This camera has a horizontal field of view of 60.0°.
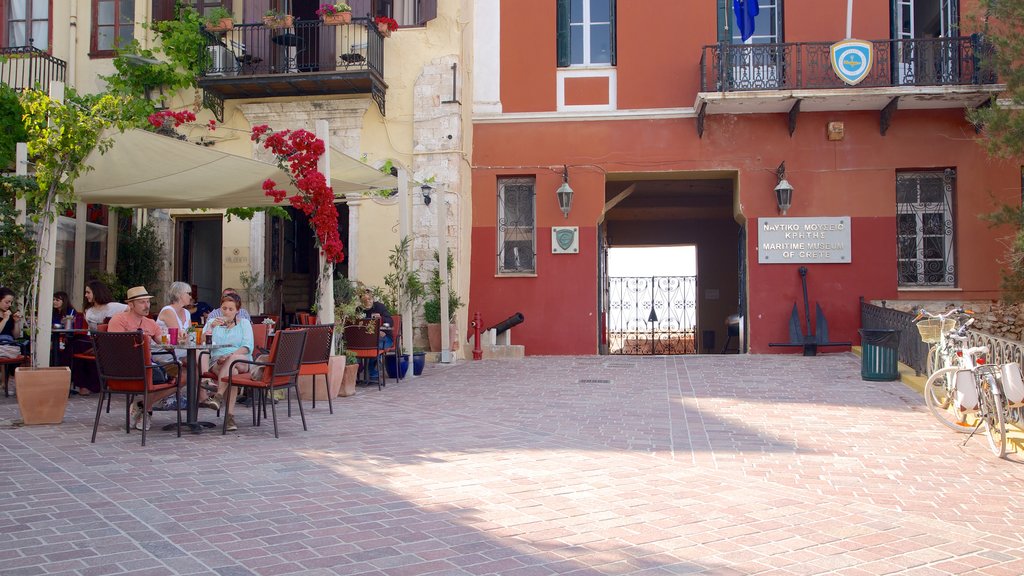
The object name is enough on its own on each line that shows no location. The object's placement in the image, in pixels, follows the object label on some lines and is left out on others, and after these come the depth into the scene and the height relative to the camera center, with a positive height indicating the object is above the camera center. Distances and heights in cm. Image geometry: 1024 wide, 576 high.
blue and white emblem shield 1354 +367
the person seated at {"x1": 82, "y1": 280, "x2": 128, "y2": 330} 922 -5
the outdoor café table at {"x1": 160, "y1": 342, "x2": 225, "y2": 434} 661 -64
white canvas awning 842 +135
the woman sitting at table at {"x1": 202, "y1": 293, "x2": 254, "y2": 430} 712 -31
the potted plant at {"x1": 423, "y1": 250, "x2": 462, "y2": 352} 1351 -17
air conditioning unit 1453 +395
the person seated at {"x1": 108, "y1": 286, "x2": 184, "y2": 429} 720 -15
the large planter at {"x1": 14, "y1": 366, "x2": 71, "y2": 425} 696 -74
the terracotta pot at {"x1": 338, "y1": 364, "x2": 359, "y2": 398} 920 -85
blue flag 1362 +440
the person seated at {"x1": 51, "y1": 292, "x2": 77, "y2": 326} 1053 -8
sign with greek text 1409 +94
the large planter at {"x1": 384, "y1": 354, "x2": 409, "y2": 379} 1089 -82
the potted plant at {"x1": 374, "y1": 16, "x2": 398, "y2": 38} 1415 +442
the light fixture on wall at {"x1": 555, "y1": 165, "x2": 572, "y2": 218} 1445 +170
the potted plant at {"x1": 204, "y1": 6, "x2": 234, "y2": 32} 1421 +447
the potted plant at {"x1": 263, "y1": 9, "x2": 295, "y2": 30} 1399 +441
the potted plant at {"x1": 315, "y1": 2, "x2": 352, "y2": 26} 1379 +446
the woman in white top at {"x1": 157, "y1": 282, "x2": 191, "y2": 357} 782 -8
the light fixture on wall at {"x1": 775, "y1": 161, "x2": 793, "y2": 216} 1402 +168
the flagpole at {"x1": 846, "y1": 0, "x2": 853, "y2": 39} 1414 +450
